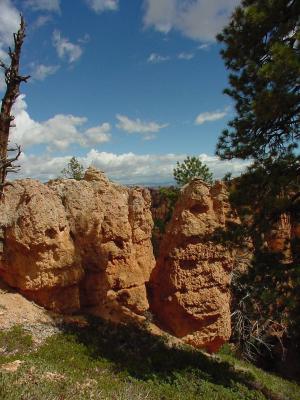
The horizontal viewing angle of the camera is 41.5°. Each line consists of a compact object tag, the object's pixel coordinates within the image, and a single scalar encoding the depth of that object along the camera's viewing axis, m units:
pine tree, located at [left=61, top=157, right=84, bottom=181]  47.44
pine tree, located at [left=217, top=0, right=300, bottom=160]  9.72
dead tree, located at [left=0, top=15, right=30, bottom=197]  10.62
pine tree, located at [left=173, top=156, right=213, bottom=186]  41.47
